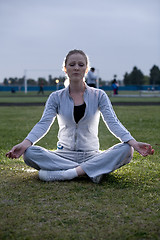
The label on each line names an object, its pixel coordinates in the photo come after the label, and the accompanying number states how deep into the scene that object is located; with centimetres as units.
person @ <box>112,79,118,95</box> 3346
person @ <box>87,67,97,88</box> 1706
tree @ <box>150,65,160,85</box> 4871
